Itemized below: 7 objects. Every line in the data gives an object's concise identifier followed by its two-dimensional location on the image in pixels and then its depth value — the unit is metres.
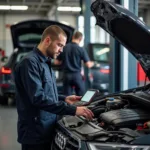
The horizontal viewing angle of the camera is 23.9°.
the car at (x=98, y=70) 8.21
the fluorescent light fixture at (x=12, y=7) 18.50
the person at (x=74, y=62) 6.45
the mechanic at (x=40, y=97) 2.49
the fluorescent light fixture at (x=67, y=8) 18.89
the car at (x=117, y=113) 2.13
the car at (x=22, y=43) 6.96
